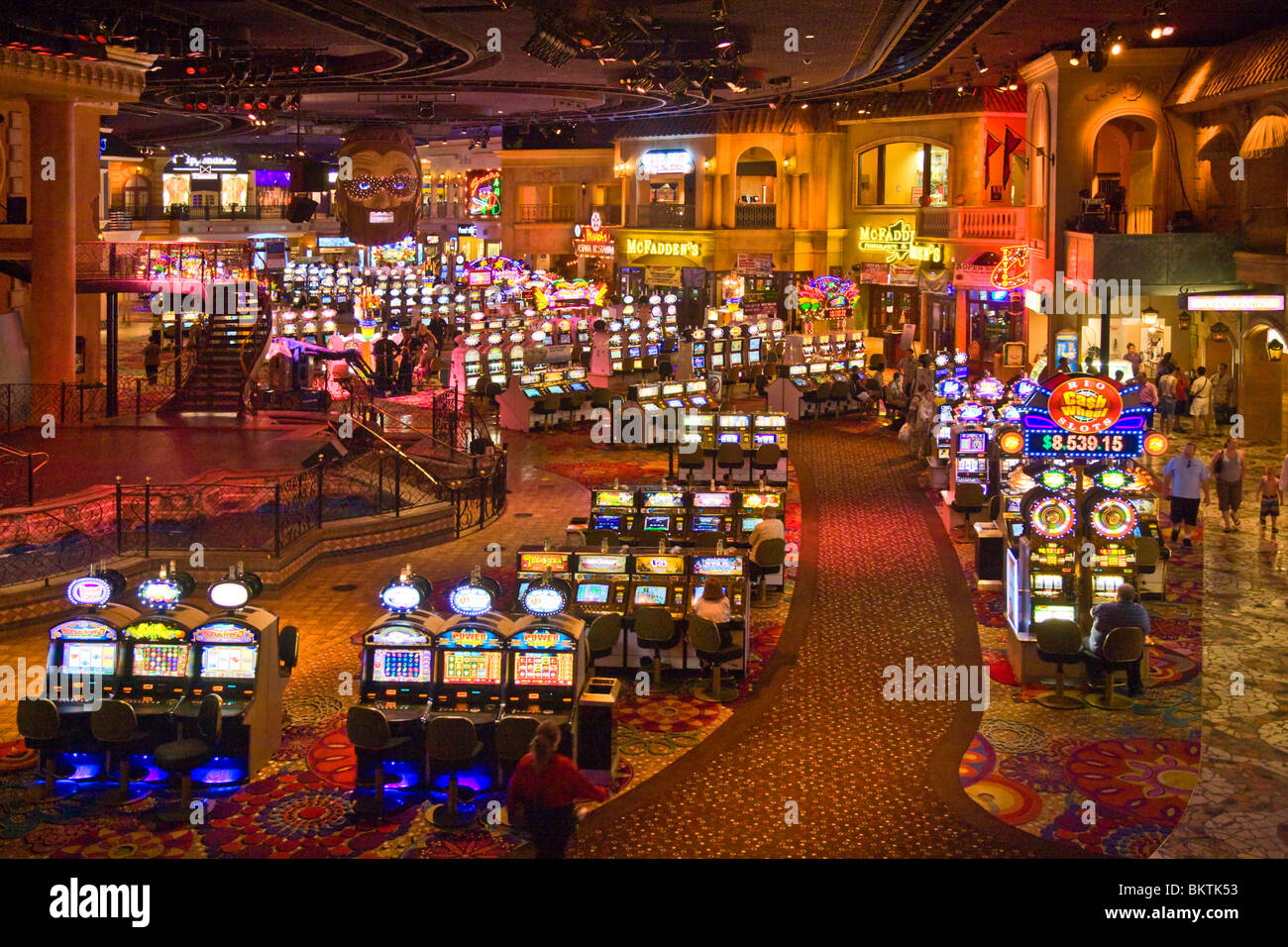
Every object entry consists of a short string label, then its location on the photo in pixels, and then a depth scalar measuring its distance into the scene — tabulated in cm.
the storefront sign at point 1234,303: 2331
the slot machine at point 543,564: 1445
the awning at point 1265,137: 2467
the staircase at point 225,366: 2786
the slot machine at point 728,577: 1370
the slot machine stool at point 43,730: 1059
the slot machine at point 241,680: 1095
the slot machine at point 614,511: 1711
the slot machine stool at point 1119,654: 1261
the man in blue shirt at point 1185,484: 1861
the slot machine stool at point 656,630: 1339
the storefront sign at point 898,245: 3981
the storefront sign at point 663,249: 4706
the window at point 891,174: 4362
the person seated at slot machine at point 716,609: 1333
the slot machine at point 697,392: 2767
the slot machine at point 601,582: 1409
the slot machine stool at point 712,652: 1309
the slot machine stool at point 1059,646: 1284
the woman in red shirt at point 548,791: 879
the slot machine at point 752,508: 1738
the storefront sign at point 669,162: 4675
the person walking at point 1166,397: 2733
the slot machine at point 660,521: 1700
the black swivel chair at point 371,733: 1051
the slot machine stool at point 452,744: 1043
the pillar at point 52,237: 2644
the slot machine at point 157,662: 1117
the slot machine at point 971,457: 2033
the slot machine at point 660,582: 1398
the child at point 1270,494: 1920
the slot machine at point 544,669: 1111
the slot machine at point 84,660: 1106
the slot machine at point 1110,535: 1420
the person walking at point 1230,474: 1936
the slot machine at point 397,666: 1117
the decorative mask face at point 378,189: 2998
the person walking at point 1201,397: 2677
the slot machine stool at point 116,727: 1062
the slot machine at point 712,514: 1728
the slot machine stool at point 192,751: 1047
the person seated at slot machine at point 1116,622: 1282
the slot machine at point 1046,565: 1375
